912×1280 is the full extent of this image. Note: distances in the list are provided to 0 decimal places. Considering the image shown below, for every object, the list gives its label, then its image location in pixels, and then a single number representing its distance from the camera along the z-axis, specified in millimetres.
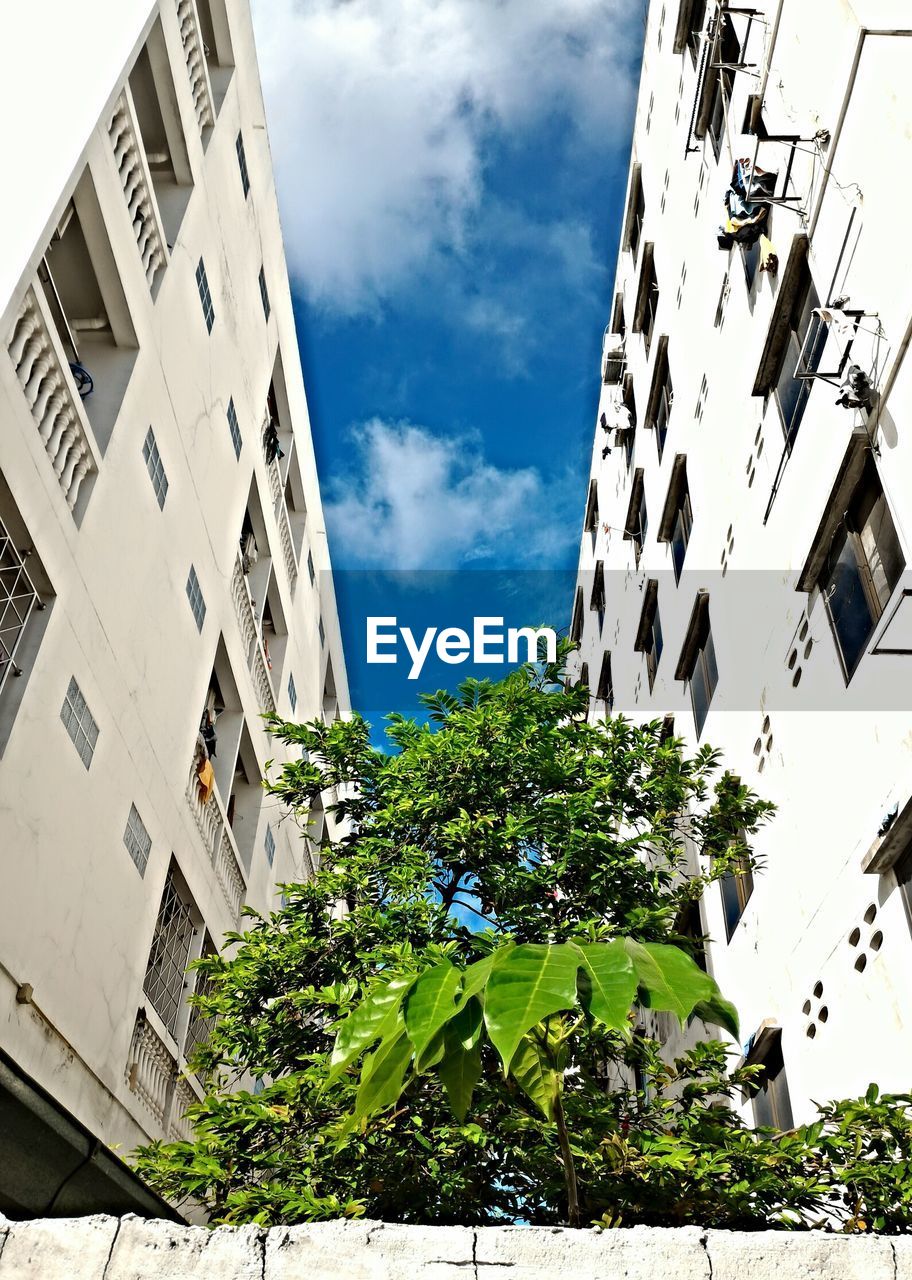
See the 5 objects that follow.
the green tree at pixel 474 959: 6641
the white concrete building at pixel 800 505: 8586
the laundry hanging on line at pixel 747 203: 12055
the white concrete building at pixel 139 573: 10031
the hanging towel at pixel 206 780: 16297
